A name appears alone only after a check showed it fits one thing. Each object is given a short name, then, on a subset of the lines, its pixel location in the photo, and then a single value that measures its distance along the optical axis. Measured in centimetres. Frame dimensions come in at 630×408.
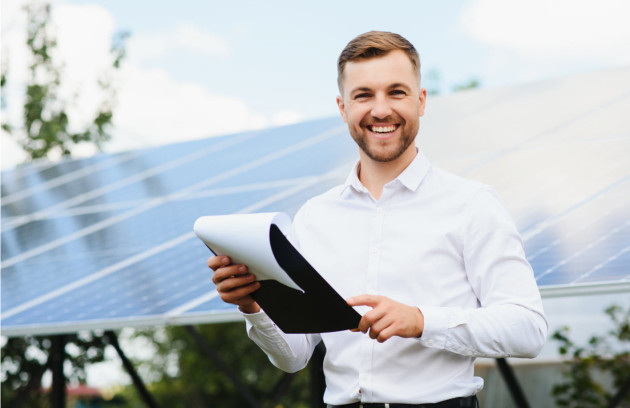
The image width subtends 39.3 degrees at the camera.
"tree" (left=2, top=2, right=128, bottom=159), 1551
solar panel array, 499
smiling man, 258
